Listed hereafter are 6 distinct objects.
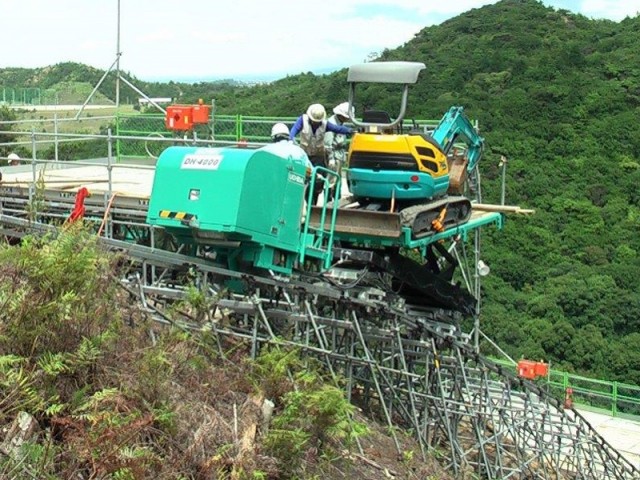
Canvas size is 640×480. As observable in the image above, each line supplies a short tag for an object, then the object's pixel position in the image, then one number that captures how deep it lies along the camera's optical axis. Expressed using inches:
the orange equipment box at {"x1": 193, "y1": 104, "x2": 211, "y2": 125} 737.6
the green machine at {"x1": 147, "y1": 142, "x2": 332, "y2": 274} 387.9
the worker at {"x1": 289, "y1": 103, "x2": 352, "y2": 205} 542.0
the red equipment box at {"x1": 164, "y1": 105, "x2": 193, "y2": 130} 736.3
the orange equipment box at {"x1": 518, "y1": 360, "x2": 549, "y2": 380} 631.8
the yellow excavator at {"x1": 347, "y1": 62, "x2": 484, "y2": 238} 509.4
